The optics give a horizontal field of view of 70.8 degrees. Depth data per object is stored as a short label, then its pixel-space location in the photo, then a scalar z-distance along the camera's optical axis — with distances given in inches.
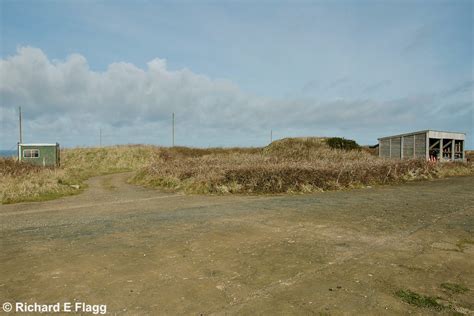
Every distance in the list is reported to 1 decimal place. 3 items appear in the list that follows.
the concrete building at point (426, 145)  1032.0
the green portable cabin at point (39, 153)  1071.6
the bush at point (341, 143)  1203.8
